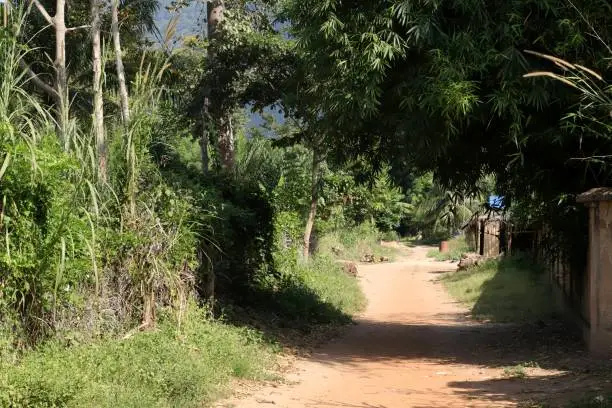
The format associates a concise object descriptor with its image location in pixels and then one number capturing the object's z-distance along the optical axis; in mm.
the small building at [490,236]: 31623
